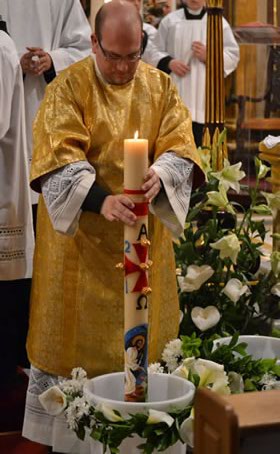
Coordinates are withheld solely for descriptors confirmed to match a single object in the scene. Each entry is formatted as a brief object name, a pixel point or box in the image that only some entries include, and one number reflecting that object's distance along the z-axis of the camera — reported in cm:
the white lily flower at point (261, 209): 339
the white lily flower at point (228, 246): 313
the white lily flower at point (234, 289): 324
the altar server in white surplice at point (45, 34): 419
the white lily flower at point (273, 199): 340
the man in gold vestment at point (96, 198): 262
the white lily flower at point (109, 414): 232
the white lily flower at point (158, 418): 232
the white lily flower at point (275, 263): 342
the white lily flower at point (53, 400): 260
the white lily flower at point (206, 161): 353
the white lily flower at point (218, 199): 326
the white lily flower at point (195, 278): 324
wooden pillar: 427
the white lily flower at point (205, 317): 319
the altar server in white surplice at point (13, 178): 329
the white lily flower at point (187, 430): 234
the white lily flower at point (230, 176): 343
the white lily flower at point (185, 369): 261
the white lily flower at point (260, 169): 345
